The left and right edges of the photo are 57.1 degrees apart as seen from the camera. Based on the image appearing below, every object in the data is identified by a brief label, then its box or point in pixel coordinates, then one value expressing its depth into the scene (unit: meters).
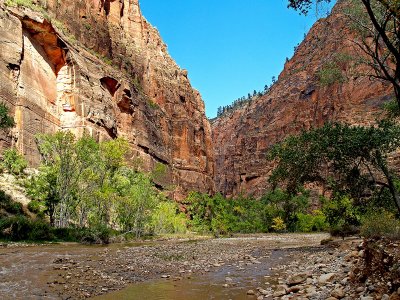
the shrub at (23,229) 28.28
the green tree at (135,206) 45.75
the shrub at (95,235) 32.53
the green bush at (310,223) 74.25
